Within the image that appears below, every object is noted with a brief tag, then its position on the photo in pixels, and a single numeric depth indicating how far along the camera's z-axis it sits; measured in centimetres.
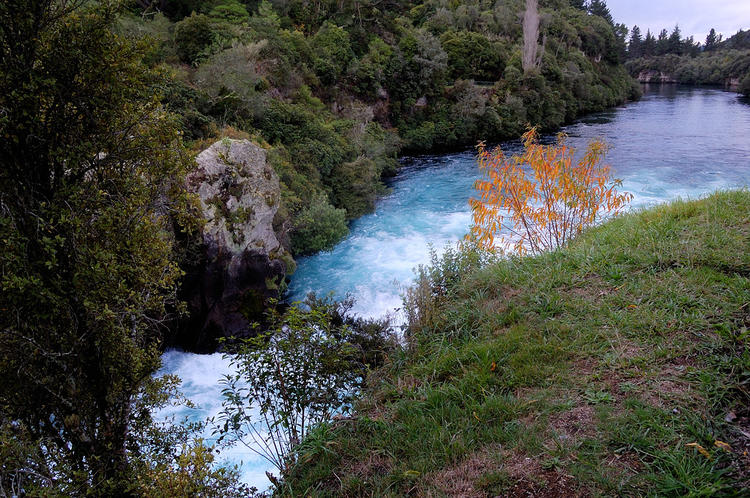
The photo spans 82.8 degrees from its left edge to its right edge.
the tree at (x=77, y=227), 313
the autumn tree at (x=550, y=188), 724
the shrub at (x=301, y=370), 382
